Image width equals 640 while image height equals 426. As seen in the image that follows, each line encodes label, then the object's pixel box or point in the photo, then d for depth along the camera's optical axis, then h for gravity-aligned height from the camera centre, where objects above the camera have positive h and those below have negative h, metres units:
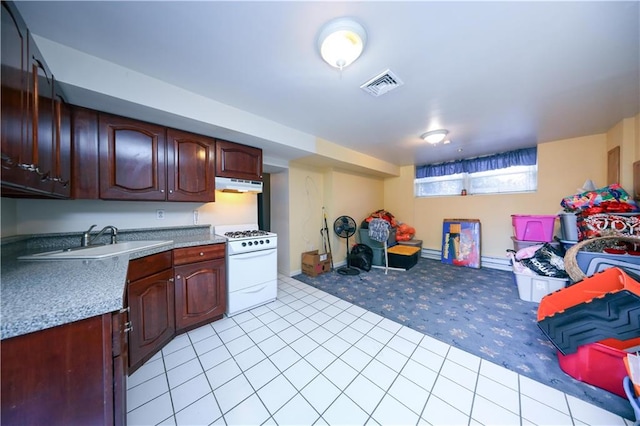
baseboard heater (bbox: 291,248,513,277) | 3.74 -1.01
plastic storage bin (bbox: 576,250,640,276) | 1.83 -0.48
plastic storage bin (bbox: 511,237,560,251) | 3.08 -0.51
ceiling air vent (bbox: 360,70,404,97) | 1.65 +1.08
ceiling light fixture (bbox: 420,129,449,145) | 2.75 +1.03
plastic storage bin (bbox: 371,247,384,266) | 4.02 -0.90
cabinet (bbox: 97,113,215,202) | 1.75 +0.49
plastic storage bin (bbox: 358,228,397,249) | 4.07 -0.59
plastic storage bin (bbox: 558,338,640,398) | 1.28 -1.02
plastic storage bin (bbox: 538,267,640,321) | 1.45 -0.59
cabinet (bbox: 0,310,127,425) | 0.60 -0.52
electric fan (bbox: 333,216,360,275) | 4.02 -0.29
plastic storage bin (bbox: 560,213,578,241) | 2.54 -0.20
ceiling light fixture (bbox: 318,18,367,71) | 1.21 +1.06
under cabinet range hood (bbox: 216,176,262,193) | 2.39 +0.34
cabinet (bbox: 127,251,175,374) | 1.49 -0.74
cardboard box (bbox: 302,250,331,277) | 3.56 -0.92
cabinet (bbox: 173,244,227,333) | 1.91 -0.72
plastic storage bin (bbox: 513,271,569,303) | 2.43 -0.91
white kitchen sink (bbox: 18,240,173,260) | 1.36 -0.29
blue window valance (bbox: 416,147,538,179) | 3.52 +0.91
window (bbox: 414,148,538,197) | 3.58 +0.69
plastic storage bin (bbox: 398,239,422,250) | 4.45 -0.70
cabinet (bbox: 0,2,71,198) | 0.88 +0.50
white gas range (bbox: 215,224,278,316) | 2.26 -0.66
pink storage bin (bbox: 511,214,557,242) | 3.03 -0.26
